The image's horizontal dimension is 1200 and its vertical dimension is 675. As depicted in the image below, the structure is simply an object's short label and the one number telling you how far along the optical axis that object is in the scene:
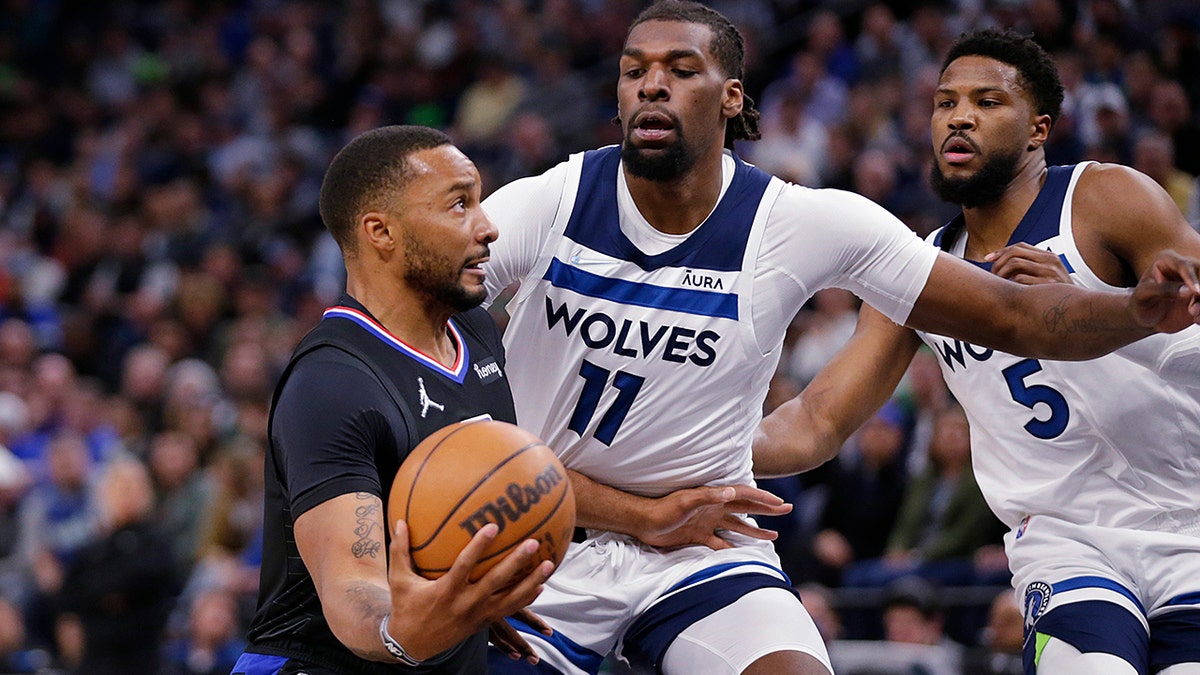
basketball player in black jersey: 6.34
